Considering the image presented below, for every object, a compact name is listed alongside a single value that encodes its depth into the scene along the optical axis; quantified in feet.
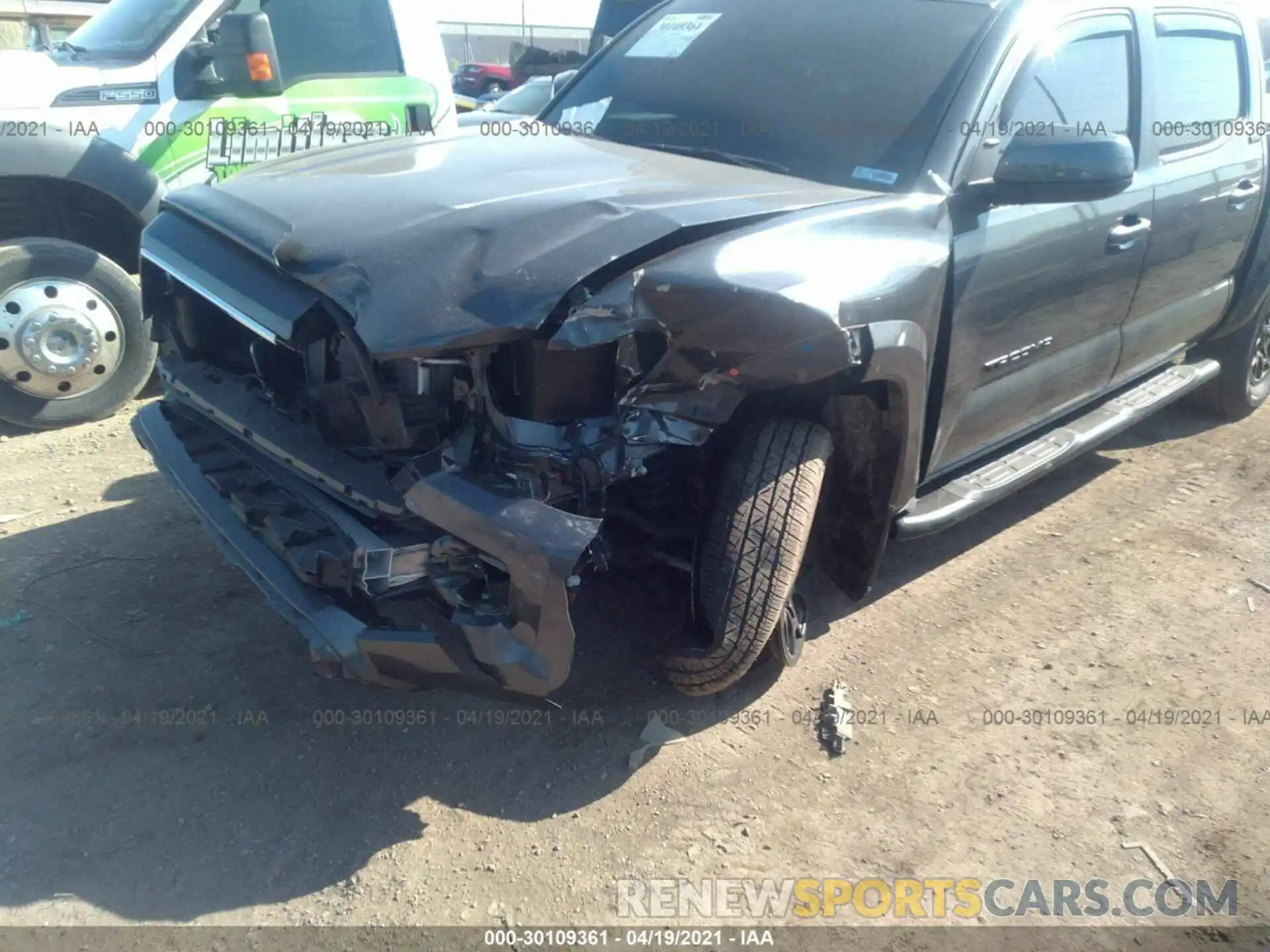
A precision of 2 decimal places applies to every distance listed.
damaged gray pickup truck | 7.33
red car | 80.74
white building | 96.58
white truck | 14.55
